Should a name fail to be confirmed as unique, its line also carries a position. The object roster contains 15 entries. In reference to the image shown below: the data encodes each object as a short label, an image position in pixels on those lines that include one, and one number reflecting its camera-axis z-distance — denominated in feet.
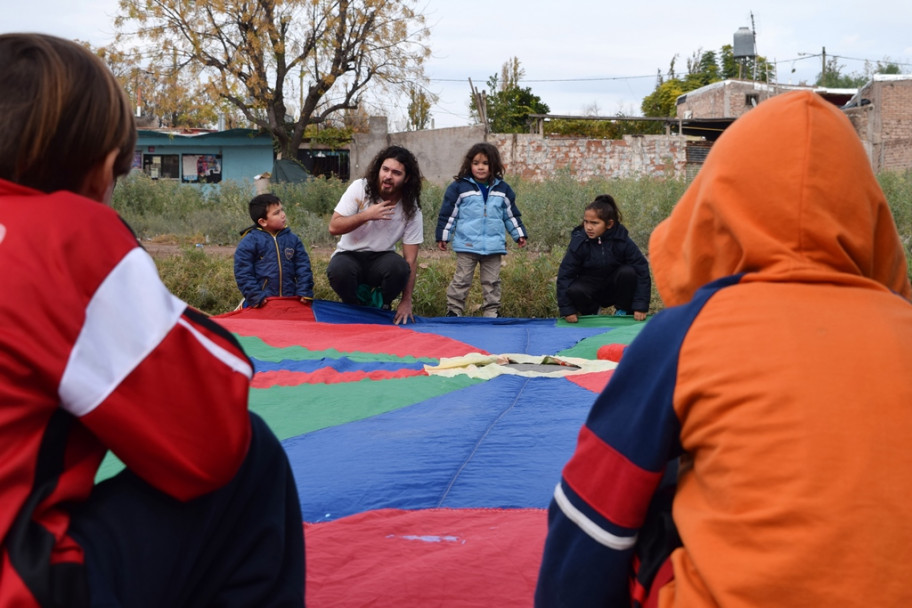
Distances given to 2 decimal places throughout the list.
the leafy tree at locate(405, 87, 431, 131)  63.93
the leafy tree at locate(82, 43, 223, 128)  61.46
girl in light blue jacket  22.30
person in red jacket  3.49
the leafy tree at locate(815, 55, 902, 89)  151.43
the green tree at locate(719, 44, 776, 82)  131.54
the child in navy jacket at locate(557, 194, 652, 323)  20.12
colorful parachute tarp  6.47
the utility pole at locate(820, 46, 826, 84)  147.84
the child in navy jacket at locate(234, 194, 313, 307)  20.01
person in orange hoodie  3.41
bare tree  60.34
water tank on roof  128.98
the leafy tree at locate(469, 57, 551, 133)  82.48
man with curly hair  19.10
